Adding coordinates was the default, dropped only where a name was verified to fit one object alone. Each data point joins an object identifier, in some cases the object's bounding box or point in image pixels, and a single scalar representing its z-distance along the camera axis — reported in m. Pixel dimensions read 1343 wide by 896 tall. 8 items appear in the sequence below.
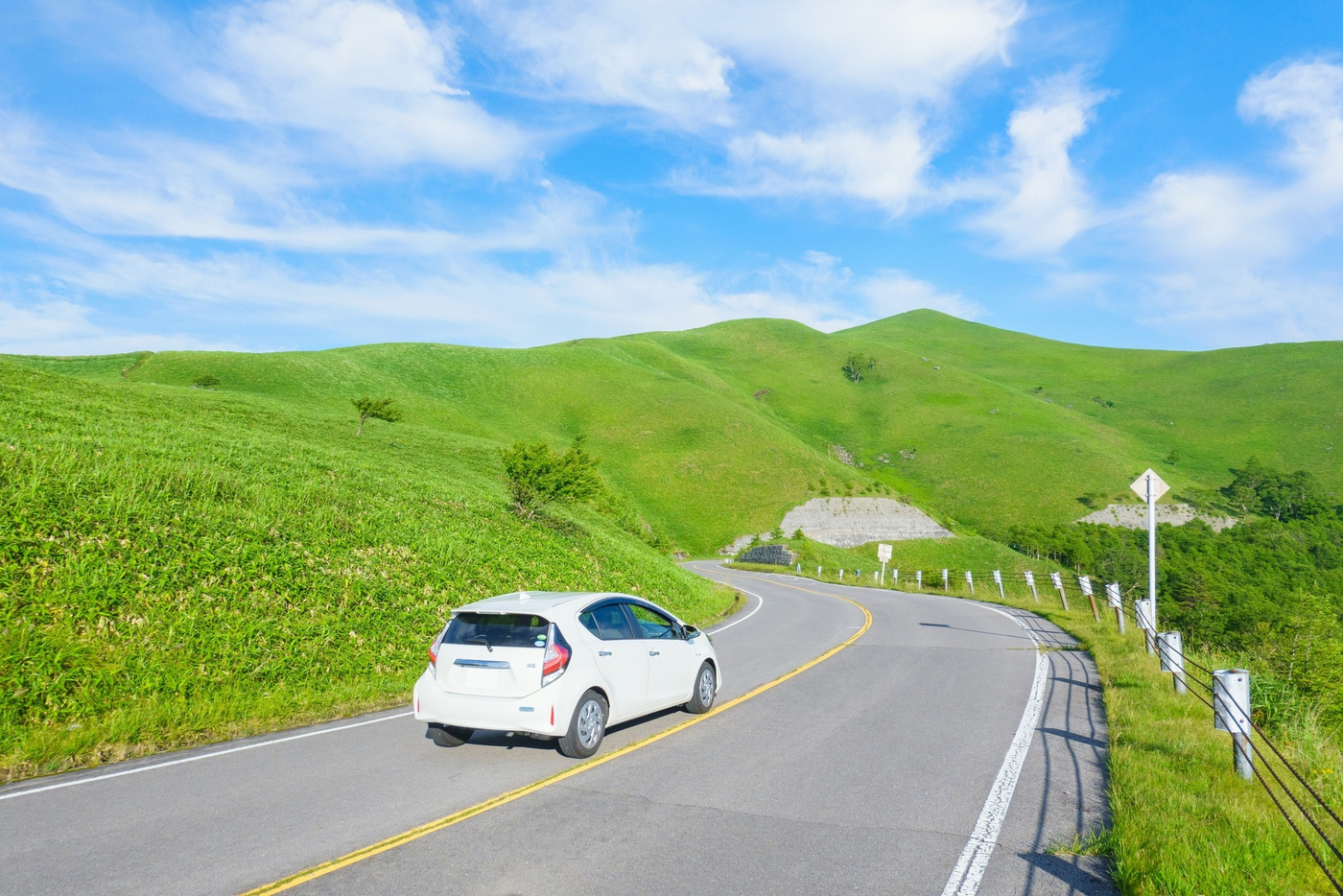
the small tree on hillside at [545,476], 22.12
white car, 7.20
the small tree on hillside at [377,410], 38.94
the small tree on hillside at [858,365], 158.25
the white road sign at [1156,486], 15.84
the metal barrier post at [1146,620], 12.98
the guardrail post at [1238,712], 6.18
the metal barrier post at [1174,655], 9.70
